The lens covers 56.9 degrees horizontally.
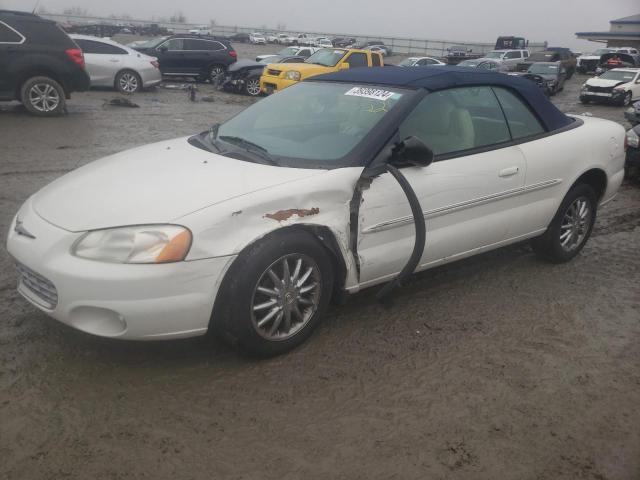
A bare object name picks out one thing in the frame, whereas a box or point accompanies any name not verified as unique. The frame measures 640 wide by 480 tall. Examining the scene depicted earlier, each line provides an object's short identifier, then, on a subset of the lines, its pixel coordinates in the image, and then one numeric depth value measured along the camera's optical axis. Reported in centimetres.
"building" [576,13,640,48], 4841
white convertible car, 285
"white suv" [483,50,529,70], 3272
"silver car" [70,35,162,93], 1571
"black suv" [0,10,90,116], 1039
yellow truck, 1609
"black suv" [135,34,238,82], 1997
